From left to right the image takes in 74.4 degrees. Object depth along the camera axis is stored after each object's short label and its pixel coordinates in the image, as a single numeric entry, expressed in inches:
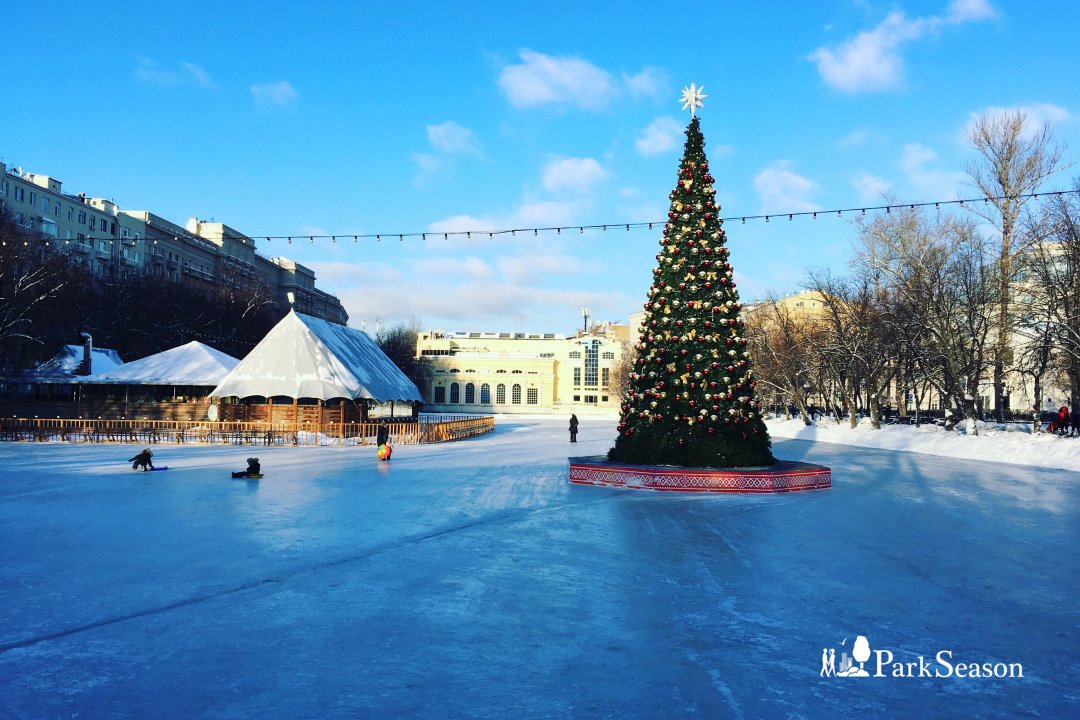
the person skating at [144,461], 733.3
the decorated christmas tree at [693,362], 697.0
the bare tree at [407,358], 3715.6
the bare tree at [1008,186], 1179.3
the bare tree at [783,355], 1841.8
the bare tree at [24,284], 1467.8
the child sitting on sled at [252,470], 673.6
